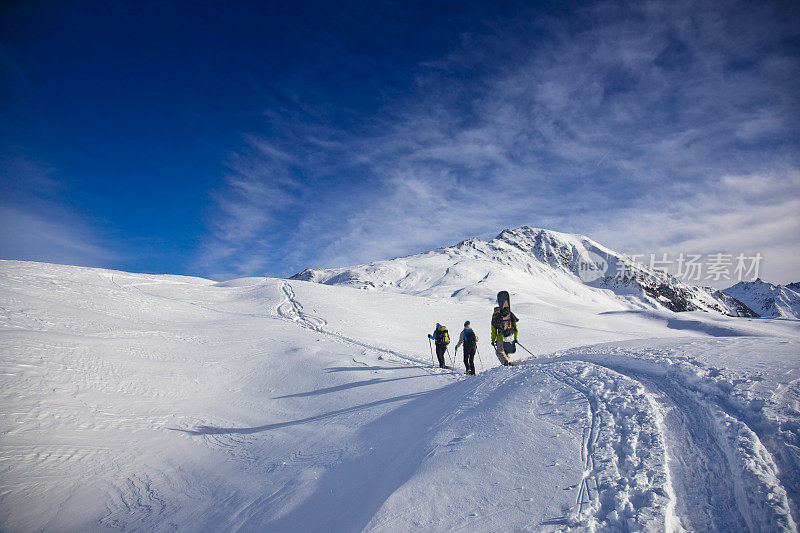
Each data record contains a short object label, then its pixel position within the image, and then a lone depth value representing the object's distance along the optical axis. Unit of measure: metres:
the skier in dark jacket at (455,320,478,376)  12.23
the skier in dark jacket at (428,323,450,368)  13.48
